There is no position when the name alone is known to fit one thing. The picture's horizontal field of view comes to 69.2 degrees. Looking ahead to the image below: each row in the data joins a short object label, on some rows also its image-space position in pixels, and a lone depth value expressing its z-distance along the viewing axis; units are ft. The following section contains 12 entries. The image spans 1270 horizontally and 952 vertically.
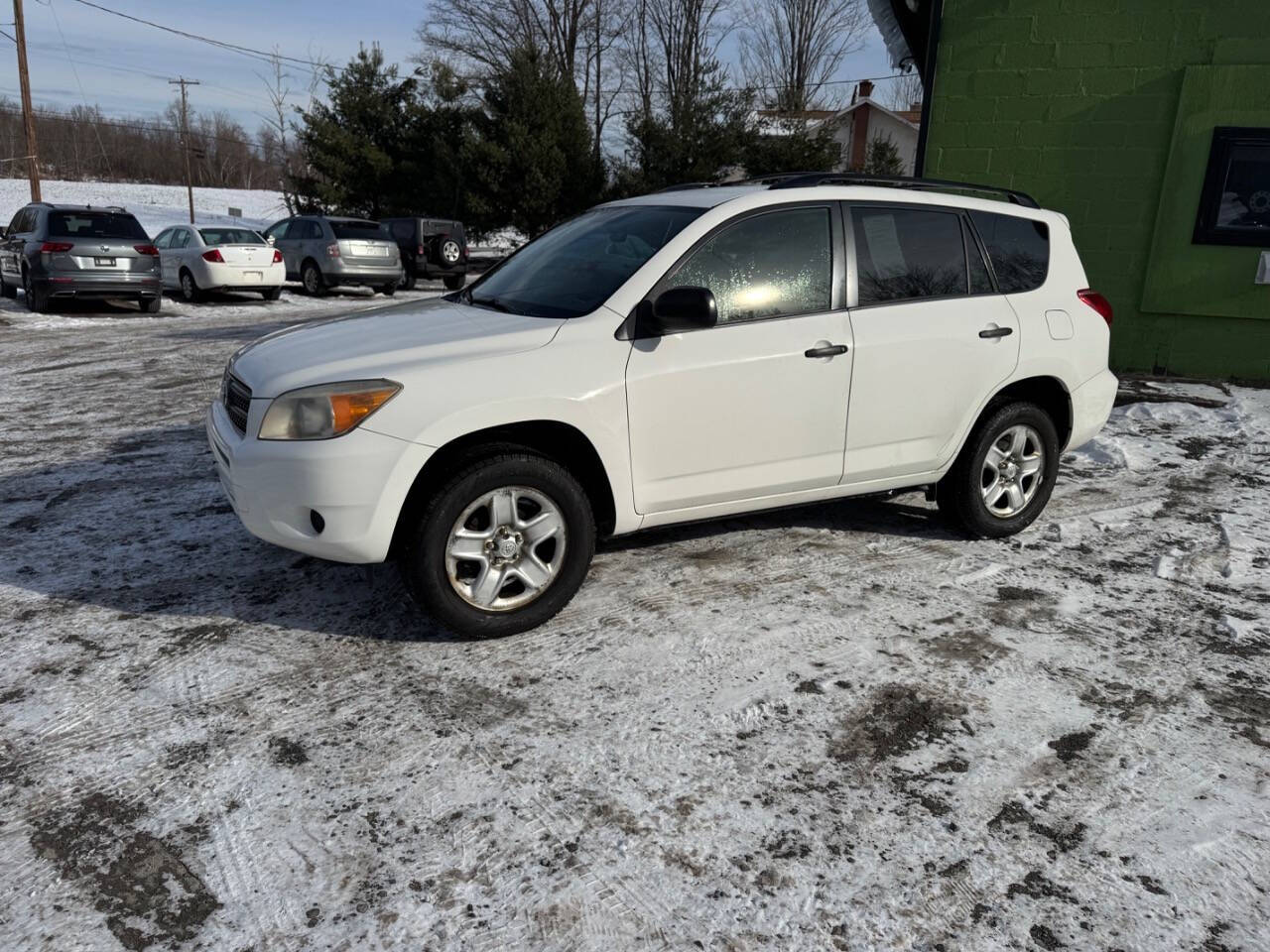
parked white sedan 55.42
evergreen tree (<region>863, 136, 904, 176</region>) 89.51
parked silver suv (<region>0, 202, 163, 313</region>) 45.29
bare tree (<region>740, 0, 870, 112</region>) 138.31
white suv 11.22
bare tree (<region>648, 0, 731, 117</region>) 133.59
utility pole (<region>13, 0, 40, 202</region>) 77.51
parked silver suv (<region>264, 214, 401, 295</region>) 59.57
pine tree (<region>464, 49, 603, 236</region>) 87.20
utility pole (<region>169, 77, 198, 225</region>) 171.22
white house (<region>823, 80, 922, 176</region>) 144.15
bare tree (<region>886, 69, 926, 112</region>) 172.14
